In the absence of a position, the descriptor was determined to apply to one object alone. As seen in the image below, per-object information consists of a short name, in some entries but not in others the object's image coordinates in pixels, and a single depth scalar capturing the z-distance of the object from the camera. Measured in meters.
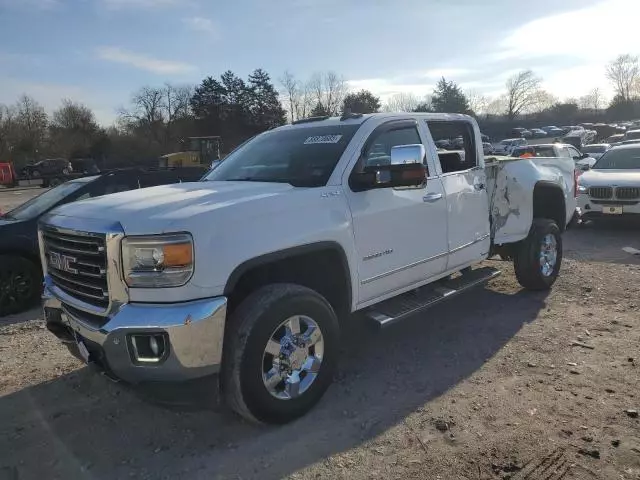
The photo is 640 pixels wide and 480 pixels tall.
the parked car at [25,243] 6.35
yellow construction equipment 31.17
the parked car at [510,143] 37.75
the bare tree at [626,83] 101.12
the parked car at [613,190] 9.76
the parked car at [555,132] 62.44
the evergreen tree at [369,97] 50.75
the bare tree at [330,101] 76.13
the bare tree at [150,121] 78.19
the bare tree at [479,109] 104.51
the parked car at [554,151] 15.16
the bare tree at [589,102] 106.56
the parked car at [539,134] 63.83
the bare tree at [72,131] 61.65
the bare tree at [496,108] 109.62
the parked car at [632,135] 23.90
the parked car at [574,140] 32.01
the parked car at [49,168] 40.44
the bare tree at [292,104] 86.44
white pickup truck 2.97
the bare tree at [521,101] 107.06
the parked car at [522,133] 64.19
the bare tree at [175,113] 76.31
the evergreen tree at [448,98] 71.25
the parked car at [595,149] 23.72
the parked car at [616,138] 31.73
